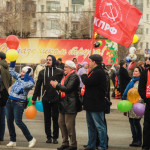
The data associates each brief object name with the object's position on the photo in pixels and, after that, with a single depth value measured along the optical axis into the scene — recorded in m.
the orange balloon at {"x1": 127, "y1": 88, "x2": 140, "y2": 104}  11.63
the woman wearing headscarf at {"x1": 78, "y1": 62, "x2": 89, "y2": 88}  22.69
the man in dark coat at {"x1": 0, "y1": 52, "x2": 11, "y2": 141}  12.13
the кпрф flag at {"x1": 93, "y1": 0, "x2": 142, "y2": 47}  12.65
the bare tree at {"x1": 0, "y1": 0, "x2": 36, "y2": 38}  45.10
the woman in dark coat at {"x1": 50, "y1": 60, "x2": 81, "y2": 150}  11.01
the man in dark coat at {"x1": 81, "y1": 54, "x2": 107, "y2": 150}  10.72
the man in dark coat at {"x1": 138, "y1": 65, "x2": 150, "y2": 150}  10.84
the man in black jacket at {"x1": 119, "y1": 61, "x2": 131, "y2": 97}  18.92
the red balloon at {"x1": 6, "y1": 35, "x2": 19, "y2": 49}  12.53
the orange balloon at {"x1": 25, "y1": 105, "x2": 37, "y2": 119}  11.96
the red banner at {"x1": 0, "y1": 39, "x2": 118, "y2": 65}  38.30
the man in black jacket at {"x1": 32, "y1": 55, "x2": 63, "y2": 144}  12.16
